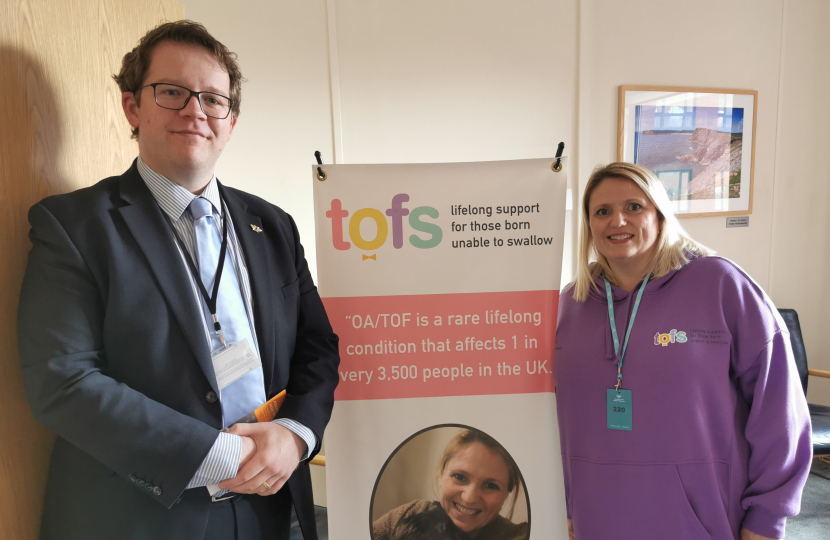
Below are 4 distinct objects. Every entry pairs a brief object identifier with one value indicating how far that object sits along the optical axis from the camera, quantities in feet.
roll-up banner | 5.41
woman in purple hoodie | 4.71
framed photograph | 10.71
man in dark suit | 3.35
